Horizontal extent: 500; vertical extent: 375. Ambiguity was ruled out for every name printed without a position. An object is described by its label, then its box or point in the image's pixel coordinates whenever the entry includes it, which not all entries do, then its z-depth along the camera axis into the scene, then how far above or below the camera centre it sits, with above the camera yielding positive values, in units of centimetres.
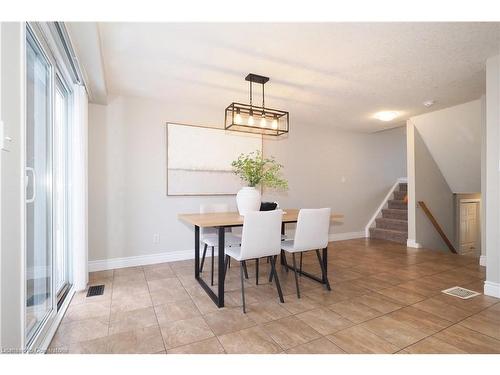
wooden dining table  227 -41
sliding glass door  162 +2
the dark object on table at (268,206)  301 -25
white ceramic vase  281 -15
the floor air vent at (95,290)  254 -110
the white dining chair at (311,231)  250 -47
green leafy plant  279 +13
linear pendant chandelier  270 +77
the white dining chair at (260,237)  218 -47
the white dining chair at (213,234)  281 -61
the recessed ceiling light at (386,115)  409 +118
